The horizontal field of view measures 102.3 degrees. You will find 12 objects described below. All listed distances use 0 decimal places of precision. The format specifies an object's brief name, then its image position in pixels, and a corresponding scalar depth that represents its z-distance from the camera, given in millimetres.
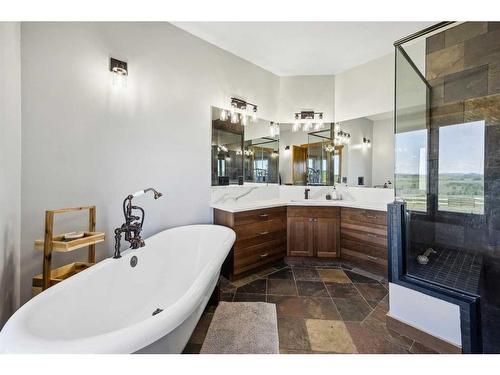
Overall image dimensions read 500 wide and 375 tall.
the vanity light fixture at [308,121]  3107
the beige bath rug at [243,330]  1353
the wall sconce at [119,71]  1797
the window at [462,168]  1759
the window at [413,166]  1814
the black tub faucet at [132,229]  1553
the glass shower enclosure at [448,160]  1531
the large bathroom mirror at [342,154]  2656
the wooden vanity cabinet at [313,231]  2637
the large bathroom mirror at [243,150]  2607
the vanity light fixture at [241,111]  2729
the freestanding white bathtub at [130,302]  693
